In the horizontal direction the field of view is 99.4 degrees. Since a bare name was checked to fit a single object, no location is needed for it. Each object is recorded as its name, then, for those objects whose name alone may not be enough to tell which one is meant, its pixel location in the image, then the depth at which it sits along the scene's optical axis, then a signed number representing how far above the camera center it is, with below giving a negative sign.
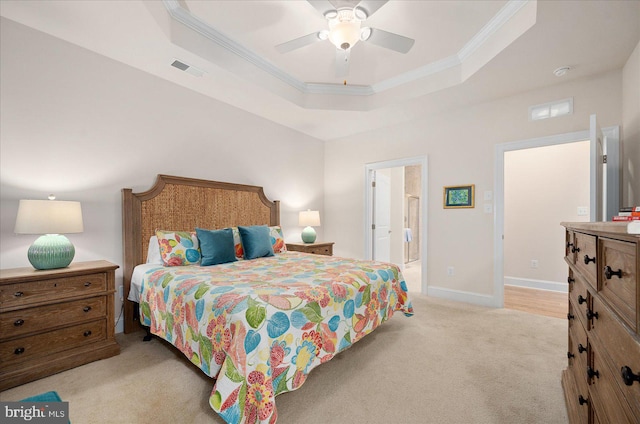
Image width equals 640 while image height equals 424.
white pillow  2.81 -0.44
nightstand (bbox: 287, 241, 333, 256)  4.31 -0.60
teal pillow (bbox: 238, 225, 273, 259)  3.17 -0.38
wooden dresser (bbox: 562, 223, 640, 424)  0.67 -0.37
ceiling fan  1.97 +1.45
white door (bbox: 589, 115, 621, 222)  2.17 +0.29
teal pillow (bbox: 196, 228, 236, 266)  2.75 -0.38
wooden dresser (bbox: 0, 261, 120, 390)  1.89 -0.83
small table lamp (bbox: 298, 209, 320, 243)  4.59 -0.19
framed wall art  3.73 +0.20
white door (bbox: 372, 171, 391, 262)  4.93 -0.13
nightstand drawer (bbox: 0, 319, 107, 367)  1.88 -0.99
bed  1.46 -0.60
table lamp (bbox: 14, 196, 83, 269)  2.03 -0.12
